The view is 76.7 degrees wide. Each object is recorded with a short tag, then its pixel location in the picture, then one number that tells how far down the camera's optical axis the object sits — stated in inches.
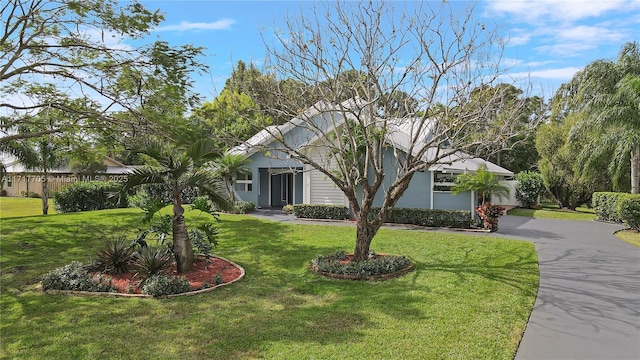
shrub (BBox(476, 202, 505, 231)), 595.5
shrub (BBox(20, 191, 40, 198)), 1392.7
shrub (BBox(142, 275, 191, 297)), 293.7
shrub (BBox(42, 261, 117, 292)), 306.7
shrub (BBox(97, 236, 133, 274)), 346.3
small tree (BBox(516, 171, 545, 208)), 1035.9
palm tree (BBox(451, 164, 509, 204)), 615.2
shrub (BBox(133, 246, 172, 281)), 323.9
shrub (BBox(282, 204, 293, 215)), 817.7
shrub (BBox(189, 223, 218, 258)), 352.5
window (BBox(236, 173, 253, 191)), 906.7
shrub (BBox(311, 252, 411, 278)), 346.6
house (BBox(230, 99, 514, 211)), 670.5
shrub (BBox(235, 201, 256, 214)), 809.3
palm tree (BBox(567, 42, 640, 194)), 647.8
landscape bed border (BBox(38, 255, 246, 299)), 292.6
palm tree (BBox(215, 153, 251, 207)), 805.9
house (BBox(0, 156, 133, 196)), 1305.4
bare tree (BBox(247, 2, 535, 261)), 365.4
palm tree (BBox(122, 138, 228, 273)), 334.3
